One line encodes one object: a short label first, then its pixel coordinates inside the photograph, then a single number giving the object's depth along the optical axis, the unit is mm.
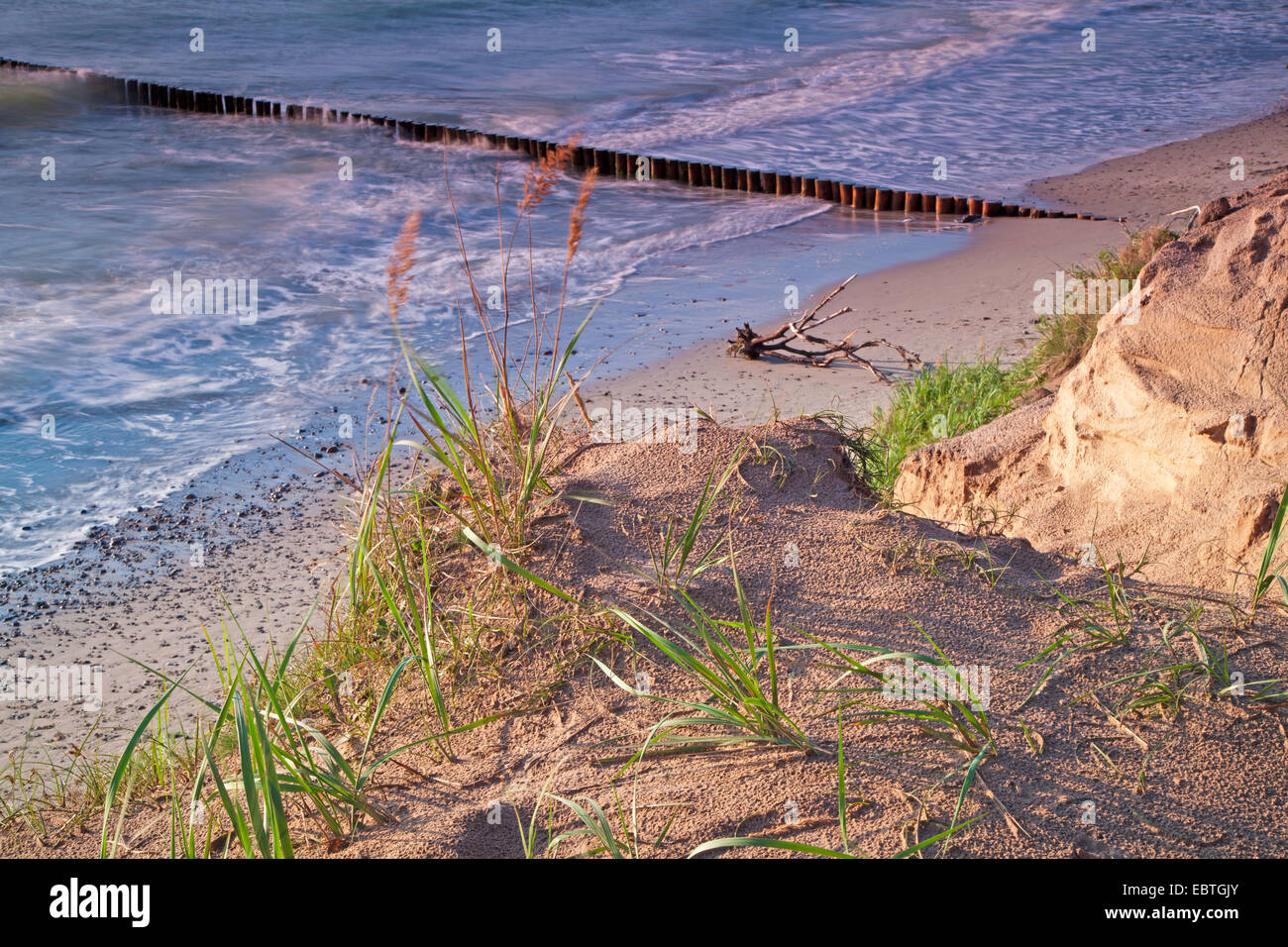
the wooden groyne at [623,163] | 12742
